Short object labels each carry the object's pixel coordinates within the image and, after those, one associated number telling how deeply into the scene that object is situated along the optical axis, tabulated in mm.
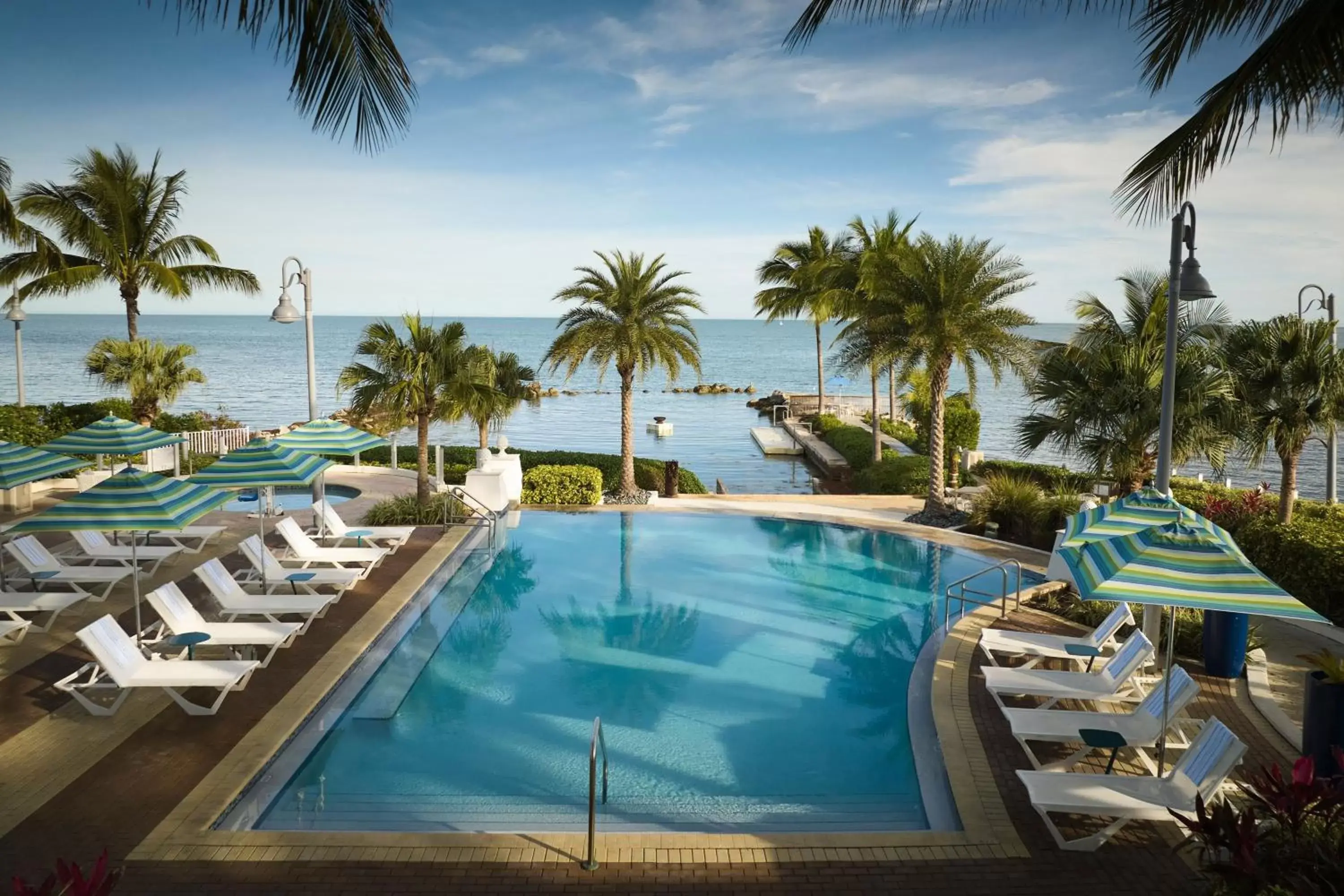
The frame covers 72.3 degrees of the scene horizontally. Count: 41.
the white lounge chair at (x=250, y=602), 11469
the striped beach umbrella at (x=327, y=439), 15445
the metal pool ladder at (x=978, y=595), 12312
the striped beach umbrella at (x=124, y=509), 9648
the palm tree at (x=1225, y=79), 6145
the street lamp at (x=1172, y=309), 9336
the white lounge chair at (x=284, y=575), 12695
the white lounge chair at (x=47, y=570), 12672
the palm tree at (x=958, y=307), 20422
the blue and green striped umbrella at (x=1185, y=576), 6547
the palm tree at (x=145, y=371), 24438
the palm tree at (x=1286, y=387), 13695
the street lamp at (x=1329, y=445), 15933
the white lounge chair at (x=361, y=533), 15891
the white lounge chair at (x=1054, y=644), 10203
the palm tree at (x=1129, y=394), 14008
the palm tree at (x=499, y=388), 19656
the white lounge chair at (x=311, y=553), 14281
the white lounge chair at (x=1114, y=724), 7910
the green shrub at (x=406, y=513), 18516
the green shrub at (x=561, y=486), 21781
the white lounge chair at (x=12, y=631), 10289
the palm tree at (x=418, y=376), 18484
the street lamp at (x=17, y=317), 23109
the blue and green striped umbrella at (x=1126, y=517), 8719
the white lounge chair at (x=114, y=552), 14156
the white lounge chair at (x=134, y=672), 8828
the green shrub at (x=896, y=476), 24648
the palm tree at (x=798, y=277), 38562
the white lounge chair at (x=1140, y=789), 6648
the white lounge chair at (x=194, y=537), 15773
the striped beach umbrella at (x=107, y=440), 14633
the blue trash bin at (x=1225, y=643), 10000
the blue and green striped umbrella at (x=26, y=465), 12266
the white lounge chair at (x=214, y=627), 10219
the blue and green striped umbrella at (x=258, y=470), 12992
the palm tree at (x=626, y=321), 23328
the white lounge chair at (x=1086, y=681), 9047
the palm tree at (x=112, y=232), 25953
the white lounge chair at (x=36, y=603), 11117
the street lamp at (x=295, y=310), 18312
